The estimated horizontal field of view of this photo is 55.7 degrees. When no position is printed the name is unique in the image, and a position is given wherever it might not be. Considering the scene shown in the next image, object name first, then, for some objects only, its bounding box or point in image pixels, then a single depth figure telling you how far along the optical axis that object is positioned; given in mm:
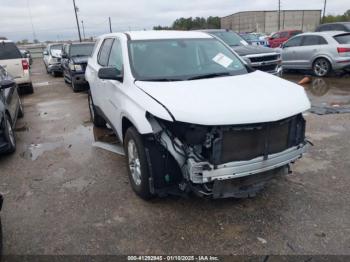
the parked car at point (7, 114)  5215
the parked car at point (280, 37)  25422
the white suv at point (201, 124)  3064
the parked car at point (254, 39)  20606
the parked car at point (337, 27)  15128
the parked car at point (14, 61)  10549
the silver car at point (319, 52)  11242
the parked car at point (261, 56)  9977
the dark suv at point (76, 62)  11094
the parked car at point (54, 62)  17250
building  70375
